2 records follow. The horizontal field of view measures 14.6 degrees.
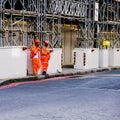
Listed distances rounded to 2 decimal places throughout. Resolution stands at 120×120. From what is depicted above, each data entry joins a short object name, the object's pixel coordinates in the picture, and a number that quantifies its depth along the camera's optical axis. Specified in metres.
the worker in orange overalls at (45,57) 23.97
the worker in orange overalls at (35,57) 23.02
